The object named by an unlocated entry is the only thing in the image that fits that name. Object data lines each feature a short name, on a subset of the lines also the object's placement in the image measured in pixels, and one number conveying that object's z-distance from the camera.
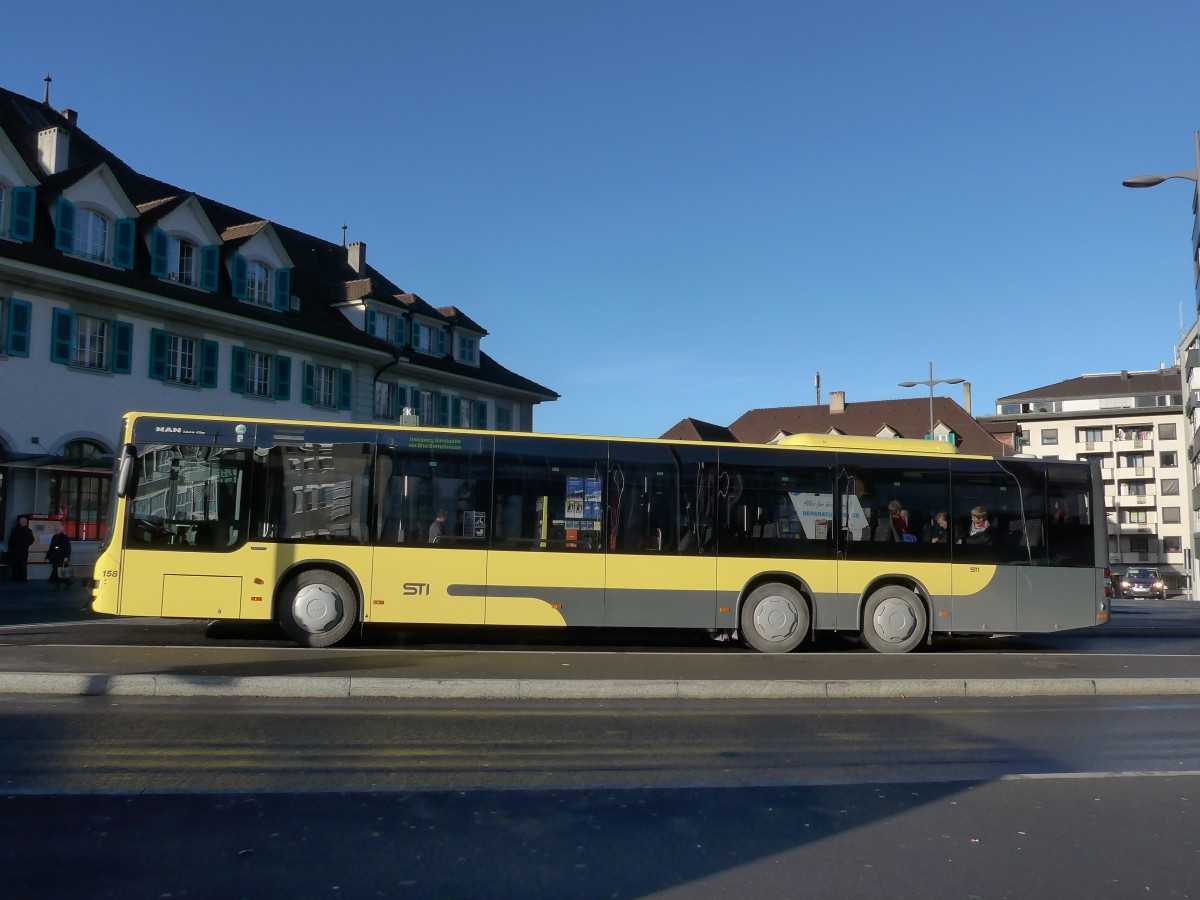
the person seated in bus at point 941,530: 14.84
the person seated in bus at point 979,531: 14.95
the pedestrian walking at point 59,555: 24.73
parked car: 57.47
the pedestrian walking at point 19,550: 24.62
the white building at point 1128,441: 95.25
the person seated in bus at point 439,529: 13.90
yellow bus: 13.48
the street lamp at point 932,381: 40.06
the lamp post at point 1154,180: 19.64
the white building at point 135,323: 26.48
